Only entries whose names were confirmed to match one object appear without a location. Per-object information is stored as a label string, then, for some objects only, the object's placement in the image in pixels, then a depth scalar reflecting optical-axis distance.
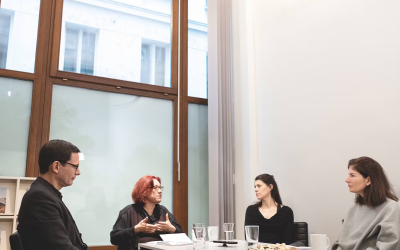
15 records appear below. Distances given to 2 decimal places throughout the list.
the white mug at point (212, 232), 2.57
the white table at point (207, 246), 2.42
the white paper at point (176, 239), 2.64
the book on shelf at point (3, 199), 3.40
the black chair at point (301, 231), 3.39
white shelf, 3.38
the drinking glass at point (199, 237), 2.18
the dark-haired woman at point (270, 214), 3.34
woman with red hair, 3.05
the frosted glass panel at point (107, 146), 4.01
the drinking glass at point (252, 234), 2.11
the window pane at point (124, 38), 4.33
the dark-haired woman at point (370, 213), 2.31
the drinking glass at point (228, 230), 2.35
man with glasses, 1.80
